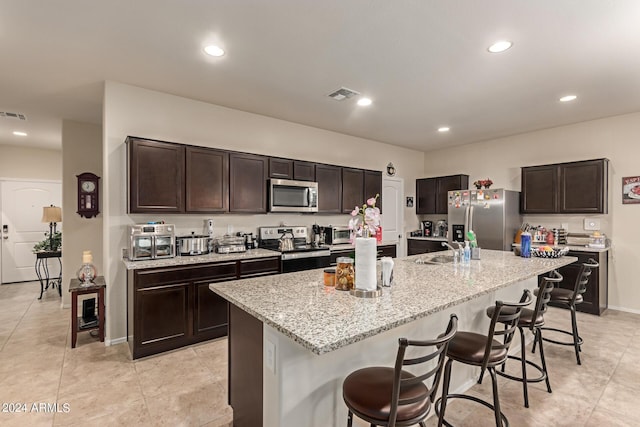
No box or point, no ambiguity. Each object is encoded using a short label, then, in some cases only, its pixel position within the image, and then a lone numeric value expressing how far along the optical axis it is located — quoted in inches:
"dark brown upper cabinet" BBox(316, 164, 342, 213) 194.7
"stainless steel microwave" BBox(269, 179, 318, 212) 170.9
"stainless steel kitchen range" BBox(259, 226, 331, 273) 157.6
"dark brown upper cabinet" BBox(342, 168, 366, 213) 206.5
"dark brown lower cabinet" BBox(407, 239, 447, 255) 240.6
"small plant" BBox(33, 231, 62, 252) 223.4
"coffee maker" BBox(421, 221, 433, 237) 261.7
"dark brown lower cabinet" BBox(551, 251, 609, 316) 170.6
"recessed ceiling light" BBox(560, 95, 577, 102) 148.6
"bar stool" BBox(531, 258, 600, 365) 112.6
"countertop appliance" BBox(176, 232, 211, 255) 140.4
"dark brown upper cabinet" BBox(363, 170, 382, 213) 218.5
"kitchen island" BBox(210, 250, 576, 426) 54.0
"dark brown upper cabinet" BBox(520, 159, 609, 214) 178.1
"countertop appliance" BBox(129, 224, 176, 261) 125.7
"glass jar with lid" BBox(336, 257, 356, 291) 75.4
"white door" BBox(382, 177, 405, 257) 249.8
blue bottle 130.0
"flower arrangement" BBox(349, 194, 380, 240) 71.7
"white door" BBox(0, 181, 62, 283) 245.8
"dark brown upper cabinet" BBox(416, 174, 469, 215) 243.6
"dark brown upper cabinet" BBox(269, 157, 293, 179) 171.2
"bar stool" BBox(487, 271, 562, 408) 90.8
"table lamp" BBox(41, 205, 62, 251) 224.1
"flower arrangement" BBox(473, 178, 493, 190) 216.1
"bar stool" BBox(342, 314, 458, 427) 47.0
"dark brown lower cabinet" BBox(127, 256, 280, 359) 118.5
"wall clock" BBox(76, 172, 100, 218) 181.5
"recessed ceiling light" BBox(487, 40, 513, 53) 101.9
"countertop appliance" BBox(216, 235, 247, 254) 149.5
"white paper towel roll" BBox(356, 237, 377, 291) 68.6
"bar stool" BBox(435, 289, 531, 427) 68.8
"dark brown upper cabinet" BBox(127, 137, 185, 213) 128.8
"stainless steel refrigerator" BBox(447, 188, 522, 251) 197.3
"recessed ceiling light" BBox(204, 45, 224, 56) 106.3
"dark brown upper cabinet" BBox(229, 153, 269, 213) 156.9
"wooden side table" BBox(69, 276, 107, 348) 127.7
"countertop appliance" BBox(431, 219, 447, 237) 253.6
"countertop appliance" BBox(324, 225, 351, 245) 200.1
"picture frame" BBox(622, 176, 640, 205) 172.9
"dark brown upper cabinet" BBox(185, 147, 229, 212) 142.9
